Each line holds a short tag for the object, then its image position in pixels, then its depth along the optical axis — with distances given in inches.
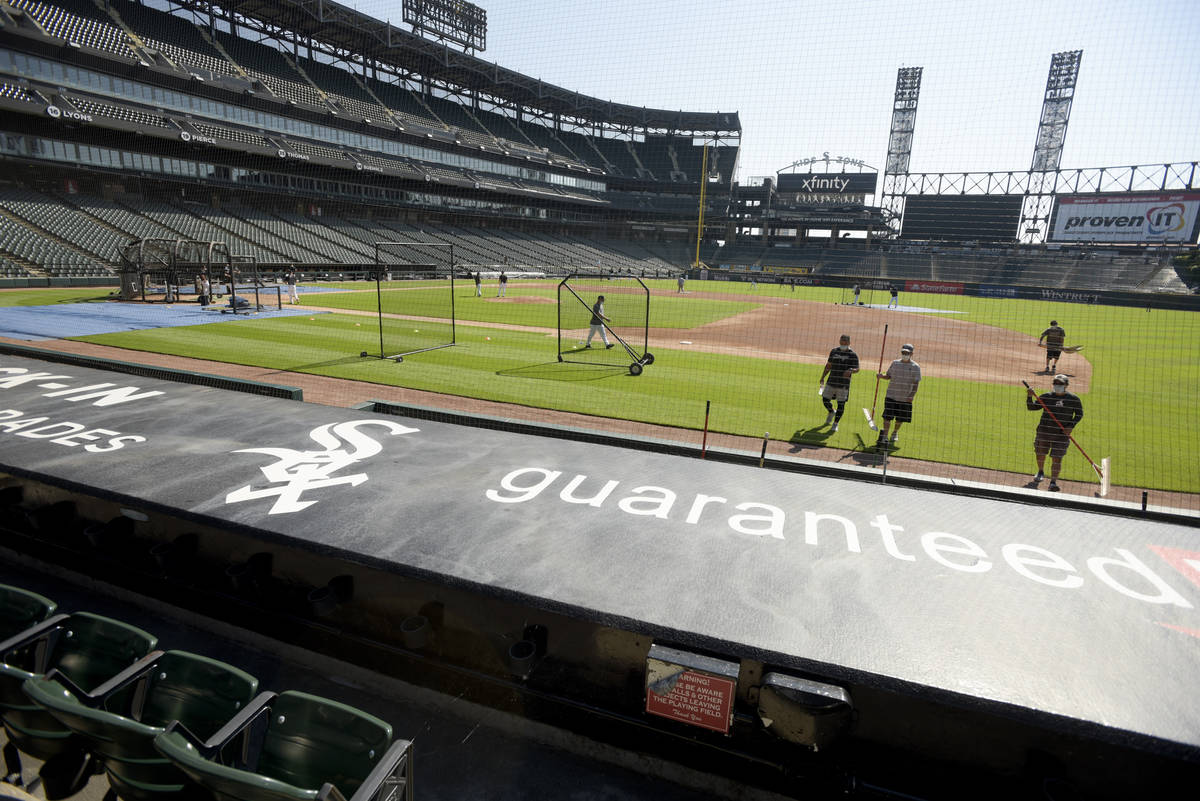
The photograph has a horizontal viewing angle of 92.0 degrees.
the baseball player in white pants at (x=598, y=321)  721.0
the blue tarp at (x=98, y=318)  736.3
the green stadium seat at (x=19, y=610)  155.1
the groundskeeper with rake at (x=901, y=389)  425.1
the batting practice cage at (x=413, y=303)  766.5
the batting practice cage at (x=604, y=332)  713.6
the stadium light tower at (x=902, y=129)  3157.0
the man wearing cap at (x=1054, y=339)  689.0
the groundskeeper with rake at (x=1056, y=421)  367.9
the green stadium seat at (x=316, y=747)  112.6
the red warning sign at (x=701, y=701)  122.0
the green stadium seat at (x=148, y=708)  113.0
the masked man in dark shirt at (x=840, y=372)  459.2
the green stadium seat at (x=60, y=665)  130.8
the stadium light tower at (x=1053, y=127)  2837.1
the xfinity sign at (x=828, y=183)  3223.4
